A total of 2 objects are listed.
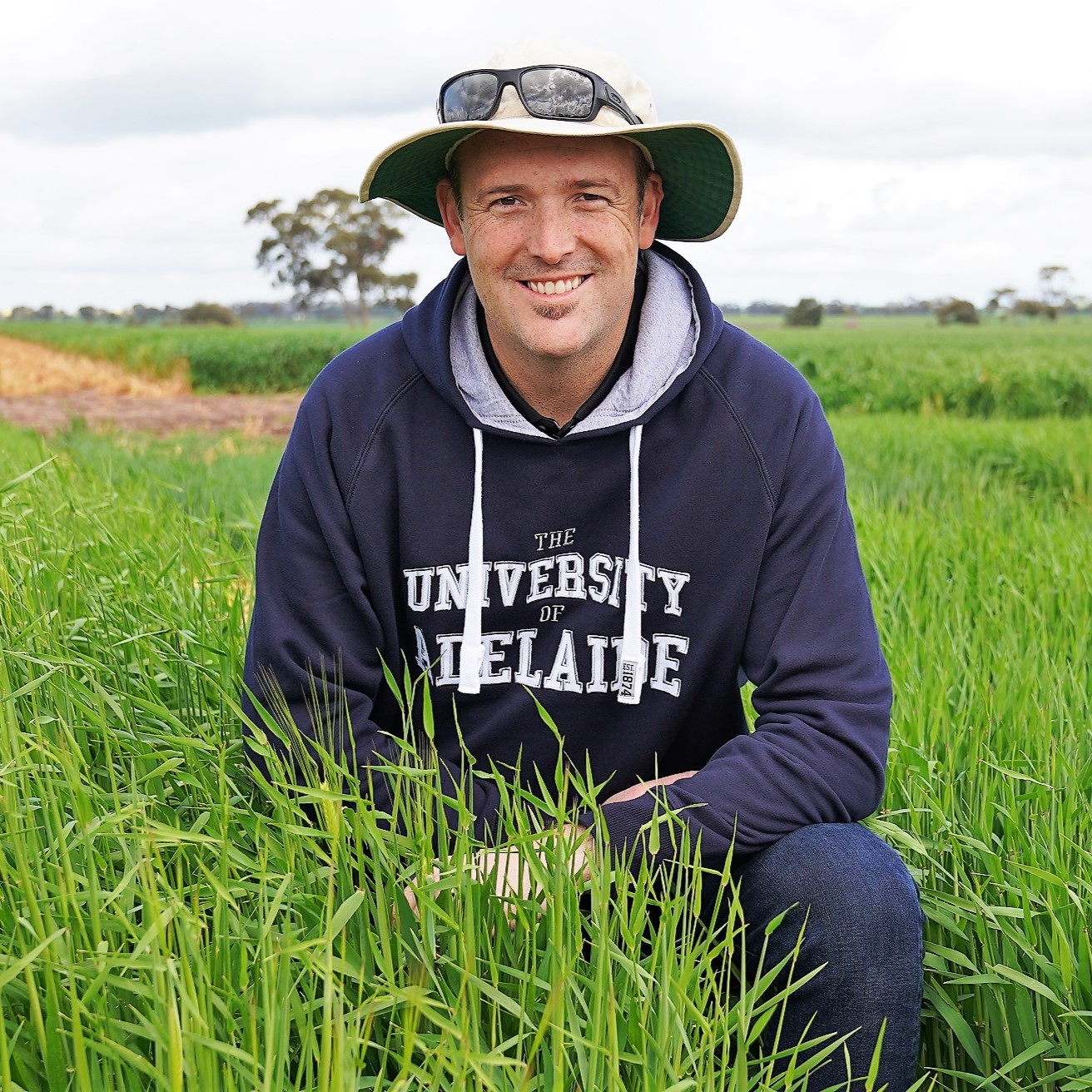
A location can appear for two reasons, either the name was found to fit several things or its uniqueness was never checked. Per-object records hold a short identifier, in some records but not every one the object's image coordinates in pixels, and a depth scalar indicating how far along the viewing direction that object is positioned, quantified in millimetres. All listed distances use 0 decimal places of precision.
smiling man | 2154
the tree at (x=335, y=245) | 63594
